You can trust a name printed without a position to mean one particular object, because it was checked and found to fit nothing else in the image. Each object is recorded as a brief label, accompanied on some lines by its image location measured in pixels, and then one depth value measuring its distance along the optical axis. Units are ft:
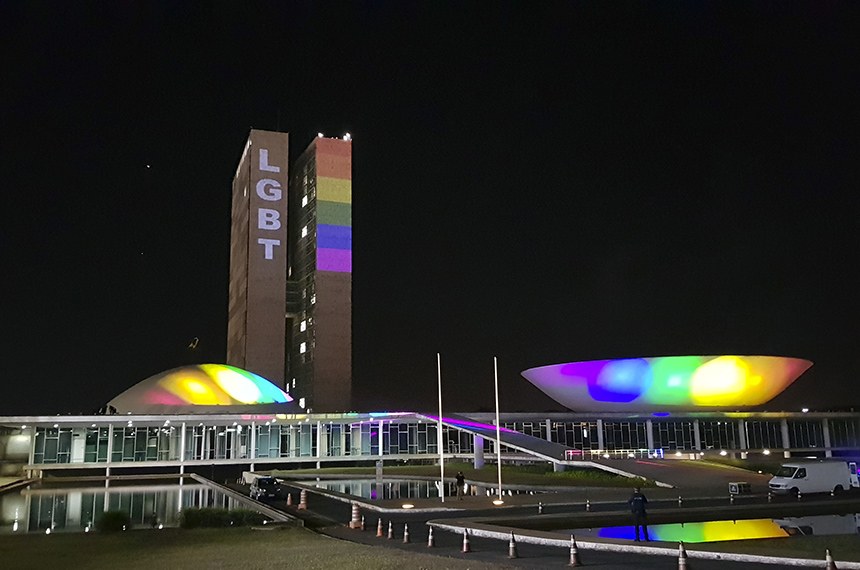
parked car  118.62
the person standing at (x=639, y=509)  68.13
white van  115.44
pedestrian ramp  165.59
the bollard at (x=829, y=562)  42.00
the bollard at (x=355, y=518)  79.77
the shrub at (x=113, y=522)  82.23
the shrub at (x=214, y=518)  85.87
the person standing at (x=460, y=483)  115.61
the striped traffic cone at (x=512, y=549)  57.18
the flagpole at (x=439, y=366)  113.97
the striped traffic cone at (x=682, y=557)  47.73
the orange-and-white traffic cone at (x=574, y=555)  53.06
